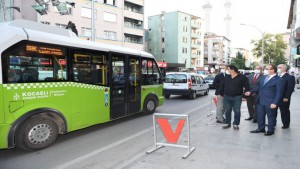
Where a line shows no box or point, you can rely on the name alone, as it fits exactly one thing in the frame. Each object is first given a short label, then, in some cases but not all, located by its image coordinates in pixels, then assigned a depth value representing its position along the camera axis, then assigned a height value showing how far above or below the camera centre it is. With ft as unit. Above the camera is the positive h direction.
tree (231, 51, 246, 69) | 249.34 +11.92
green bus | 16.38 -0.70
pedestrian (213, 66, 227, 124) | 26.43 -3.02
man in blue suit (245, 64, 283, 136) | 20.03 -1.92
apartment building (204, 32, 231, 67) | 276.23 +28.14
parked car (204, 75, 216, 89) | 84.79 -1.85
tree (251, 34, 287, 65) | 243.40 +26.18
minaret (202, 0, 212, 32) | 385.42 +104.37
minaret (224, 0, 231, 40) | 441.81 +105.85
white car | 50.78 -2.12
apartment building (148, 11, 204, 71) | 181.47 +27.15
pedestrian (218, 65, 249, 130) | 22.67 -1.55
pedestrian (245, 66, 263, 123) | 26.27 -2.33
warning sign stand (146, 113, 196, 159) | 16.74 -3.85
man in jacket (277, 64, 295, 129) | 22.21 -0.79
